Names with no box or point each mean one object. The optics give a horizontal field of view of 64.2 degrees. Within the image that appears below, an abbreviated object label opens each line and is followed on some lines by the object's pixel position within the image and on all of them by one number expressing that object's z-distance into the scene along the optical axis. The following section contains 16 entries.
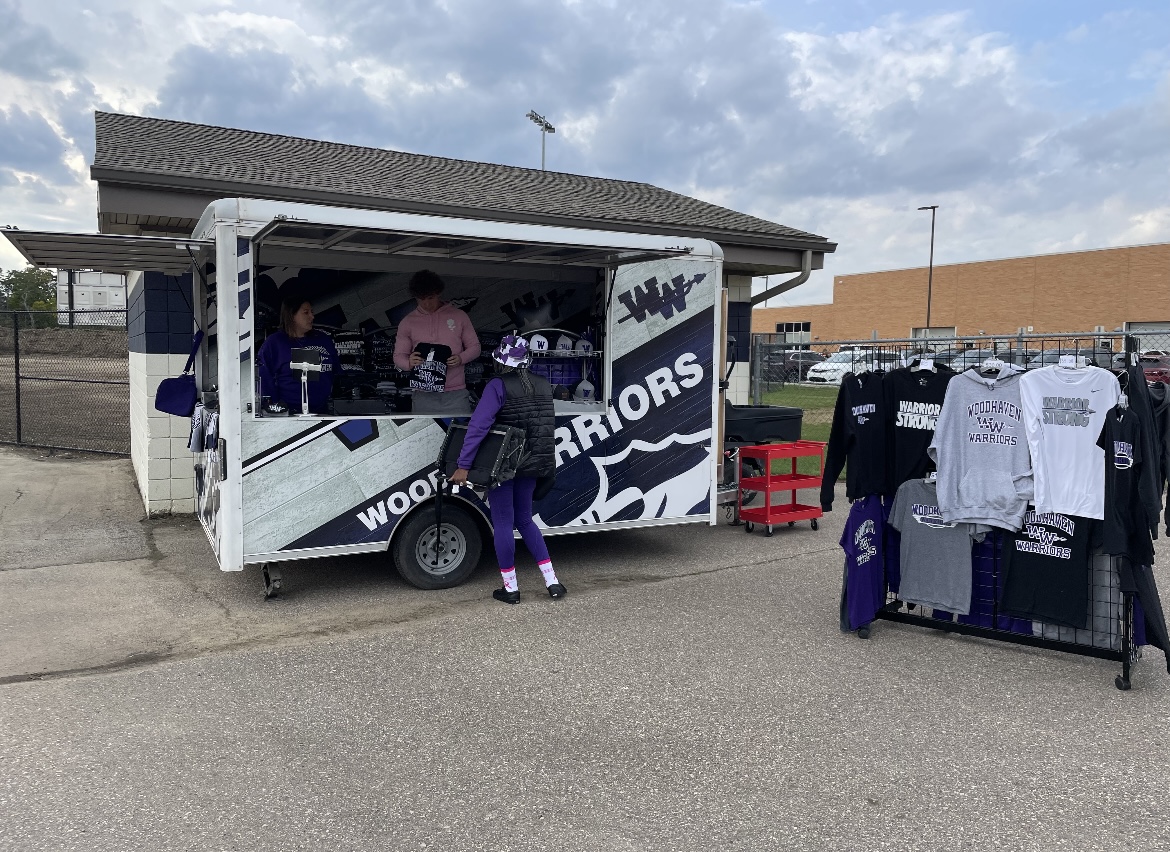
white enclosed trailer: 5.73
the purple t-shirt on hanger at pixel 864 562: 5.41
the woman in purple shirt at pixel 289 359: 6.61
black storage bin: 8.82
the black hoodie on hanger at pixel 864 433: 5.46
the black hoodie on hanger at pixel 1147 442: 4.57
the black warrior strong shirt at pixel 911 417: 5.36
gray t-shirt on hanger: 5.25
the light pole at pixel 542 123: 22.72
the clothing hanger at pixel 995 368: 5.09
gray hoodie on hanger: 5.02
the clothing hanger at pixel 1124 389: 4.66
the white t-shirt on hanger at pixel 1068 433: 4.73
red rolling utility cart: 8.32
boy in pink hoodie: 7.39
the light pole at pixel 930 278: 49.12
